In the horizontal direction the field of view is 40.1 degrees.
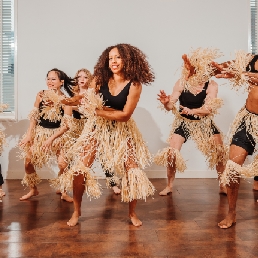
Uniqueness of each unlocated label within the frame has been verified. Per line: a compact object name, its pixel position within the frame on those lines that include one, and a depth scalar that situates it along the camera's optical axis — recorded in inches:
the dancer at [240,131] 90.5
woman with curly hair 92.7
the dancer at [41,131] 123.4
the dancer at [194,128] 128.0
